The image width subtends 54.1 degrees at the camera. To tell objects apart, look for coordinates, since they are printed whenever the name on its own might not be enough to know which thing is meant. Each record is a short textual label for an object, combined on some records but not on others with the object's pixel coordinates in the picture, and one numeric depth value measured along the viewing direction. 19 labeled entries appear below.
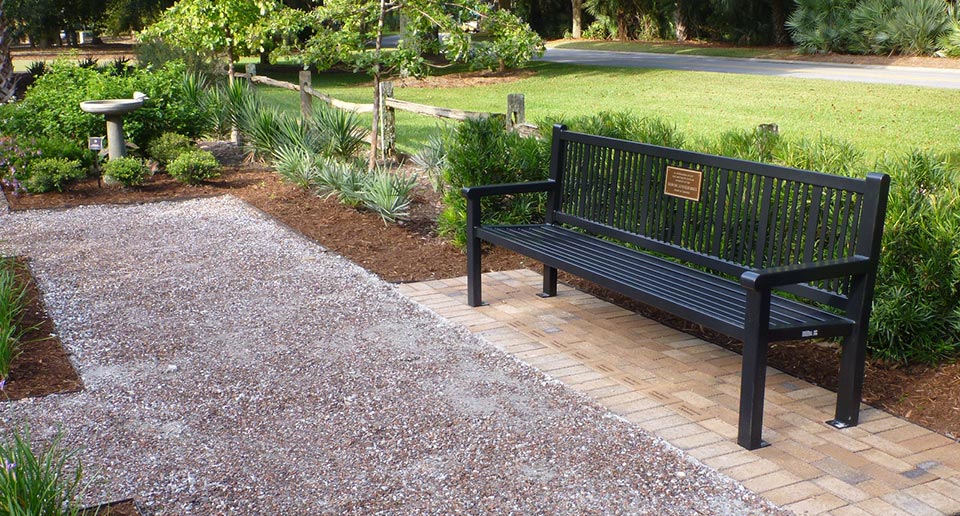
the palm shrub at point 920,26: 27.03
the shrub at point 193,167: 10.67
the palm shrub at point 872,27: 28.34
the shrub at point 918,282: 4.78
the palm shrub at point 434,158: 9.64
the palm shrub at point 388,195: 8.65
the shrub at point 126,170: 10.27
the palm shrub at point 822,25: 30.55
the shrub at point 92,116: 11.38
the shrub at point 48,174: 10.06
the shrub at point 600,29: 45.50
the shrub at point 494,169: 7.61
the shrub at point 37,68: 22.28
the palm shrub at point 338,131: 11.07
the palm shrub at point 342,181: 9.23
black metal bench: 4.06
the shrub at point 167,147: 11.29
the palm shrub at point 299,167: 10.13
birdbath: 10.50
